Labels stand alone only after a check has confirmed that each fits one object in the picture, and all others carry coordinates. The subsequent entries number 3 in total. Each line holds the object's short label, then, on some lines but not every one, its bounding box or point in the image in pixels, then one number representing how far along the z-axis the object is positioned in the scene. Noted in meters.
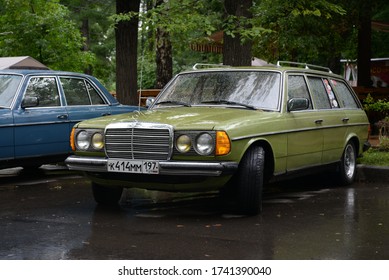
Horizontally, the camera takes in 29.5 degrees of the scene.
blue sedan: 10.27
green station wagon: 7.31
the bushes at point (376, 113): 13.61
